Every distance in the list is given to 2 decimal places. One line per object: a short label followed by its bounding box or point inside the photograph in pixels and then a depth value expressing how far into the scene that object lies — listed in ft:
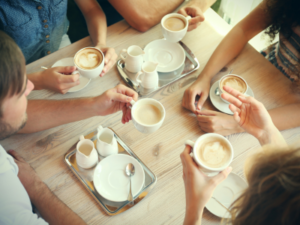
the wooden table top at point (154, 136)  3.32
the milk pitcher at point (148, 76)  4.03
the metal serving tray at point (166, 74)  4.31
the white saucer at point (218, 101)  4.06
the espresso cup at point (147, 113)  3.29
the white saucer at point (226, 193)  3.23
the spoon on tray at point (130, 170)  3.43
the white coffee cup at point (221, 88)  3.93
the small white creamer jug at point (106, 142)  3.46
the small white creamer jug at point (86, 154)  3.34
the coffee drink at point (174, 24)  4.47
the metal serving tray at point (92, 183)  3.29
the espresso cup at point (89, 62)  3.90
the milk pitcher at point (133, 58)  4.18
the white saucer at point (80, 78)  4.32
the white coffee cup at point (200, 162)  2.93
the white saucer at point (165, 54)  4.51
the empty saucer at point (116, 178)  3.31
